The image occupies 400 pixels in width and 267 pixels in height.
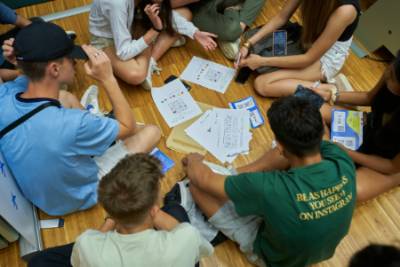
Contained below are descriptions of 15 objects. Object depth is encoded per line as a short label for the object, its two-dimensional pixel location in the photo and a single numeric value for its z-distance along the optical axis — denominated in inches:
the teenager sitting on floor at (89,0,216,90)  76.4
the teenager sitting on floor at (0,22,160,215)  52.3
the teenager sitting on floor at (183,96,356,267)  46.2
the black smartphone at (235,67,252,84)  90.0
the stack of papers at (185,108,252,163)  77.6
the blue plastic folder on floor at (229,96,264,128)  82.5
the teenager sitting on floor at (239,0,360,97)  72.4
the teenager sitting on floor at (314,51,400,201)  59.7
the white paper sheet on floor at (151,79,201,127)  83.1
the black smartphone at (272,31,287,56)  85.6
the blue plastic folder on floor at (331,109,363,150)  72.5
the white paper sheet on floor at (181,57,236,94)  89.7
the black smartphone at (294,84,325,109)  71.1
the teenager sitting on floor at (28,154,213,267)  39.7
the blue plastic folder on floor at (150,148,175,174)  75.7
